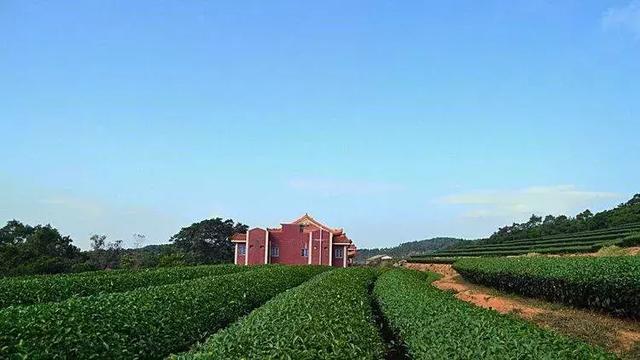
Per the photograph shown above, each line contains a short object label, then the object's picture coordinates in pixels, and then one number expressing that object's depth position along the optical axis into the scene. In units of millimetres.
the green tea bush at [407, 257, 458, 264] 41081
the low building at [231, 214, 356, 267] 51688
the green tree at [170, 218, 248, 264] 65375
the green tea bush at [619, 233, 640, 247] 26500
